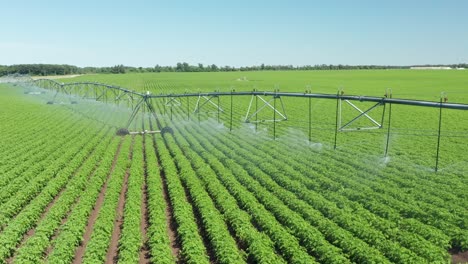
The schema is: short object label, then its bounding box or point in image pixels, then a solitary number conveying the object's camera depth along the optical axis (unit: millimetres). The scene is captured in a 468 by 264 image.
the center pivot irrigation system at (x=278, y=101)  13755
